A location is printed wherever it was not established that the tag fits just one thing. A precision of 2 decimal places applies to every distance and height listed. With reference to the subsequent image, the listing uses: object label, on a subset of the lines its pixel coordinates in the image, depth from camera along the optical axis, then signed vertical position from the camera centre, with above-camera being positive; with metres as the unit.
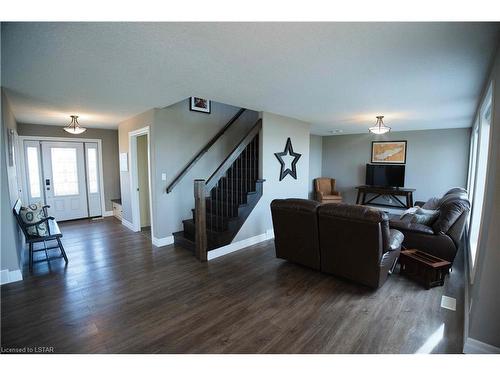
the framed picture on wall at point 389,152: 7.08 +0.39
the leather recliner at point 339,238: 2.58 -0.86
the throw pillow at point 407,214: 4.36 -0.91
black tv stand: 6.67 -0.81
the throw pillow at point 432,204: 4.38 -0.73
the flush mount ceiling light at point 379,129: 4.62 +0.70
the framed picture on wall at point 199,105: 4.59 +1.16
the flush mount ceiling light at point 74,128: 4.47 +0.69
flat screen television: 6.96 -0.29
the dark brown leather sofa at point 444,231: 3.16 -0.89
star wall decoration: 4.71 +0.12
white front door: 5.73 -0.35
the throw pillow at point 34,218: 3.35 -0.73
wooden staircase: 3.80 -0.61
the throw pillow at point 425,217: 3.49 -0.76
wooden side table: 2.82 -1.23
